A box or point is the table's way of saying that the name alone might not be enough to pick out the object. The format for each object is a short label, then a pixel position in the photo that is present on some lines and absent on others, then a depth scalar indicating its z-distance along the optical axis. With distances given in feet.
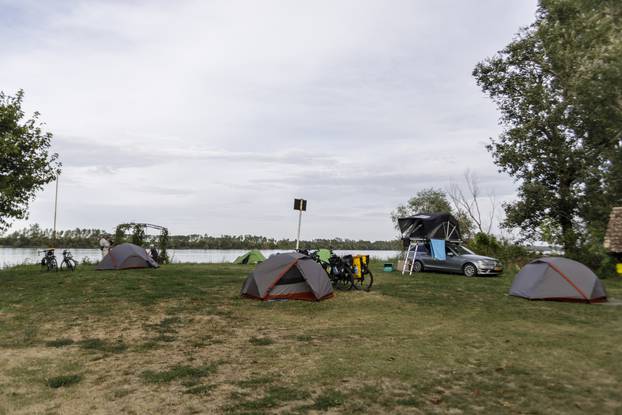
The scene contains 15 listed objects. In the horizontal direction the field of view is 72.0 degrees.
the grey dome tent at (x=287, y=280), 40.81
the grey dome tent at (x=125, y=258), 69.21
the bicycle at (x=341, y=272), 48.03
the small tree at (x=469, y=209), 126.96
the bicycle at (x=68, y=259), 70.54
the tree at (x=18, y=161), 67.97
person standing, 85.71
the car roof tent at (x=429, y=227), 73.67
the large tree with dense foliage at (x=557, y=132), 80.38
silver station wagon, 65.72
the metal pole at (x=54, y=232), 108.64
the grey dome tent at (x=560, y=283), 41.42
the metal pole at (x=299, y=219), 64.80
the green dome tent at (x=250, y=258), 97.14
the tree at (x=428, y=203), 163.22
